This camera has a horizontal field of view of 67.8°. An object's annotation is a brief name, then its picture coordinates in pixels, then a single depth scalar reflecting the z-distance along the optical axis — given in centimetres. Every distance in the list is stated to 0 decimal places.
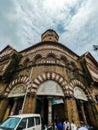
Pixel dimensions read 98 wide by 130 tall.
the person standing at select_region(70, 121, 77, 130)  598
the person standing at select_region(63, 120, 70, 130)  616
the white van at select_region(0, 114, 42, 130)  411
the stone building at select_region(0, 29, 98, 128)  744
